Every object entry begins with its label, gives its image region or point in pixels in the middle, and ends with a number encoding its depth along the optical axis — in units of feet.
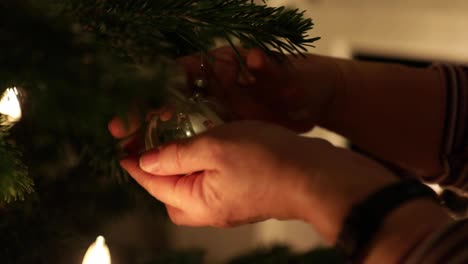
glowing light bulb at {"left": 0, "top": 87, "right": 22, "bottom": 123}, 1.44
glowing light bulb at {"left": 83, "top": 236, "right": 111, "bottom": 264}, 1.37
